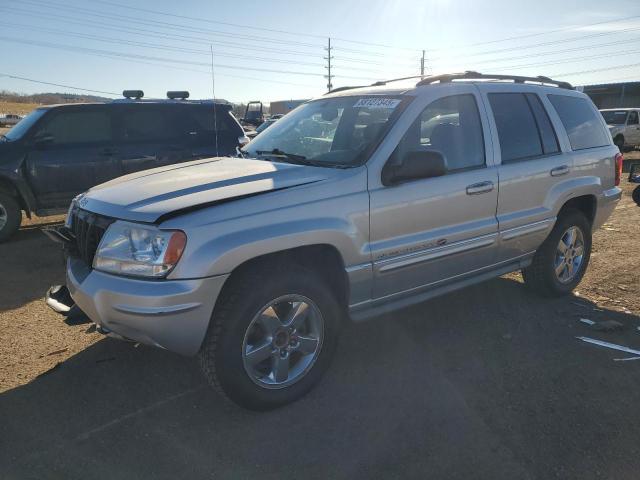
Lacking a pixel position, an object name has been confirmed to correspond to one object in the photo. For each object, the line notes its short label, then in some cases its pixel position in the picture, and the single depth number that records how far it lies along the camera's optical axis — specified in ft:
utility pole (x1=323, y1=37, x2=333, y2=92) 213.32
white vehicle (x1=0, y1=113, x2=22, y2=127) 111.90
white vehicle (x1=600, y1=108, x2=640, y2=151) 65.67
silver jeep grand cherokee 8.81
